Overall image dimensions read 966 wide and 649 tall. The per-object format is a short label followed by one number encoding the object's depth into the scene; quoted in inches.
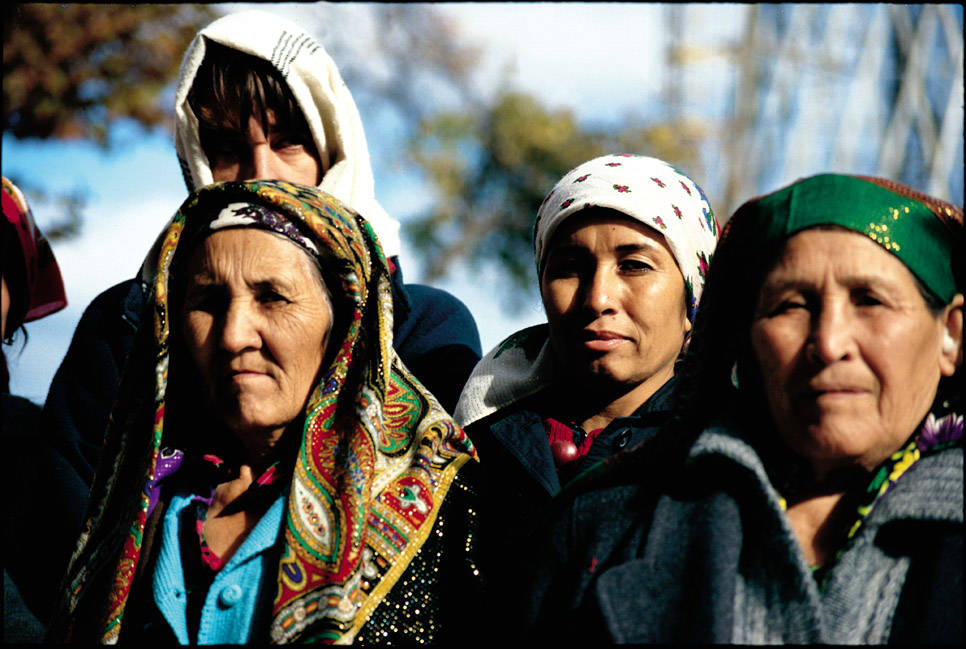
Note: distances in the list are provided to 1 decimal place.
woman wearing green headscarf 73.2
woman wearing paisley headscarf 95.1
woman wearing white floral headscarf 108.8
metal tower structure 765.3
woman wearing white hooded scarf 125.0
